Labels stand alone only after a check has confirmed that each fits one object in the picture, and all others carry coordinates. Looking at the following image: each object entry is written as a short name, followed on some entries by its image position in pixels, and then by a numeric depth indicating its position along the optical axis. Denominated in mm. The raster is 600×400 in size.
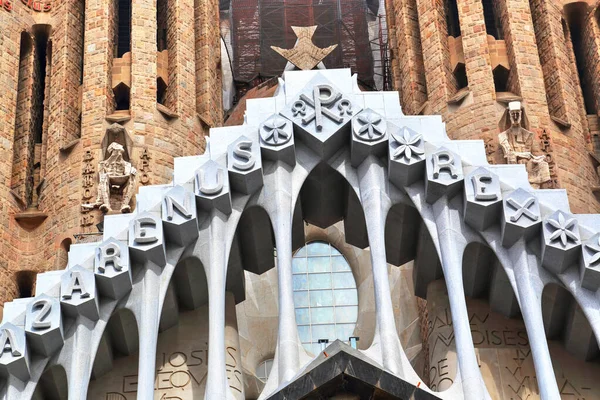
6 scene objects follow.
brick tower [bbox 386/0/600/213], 32469
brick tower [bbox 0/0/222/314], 31641
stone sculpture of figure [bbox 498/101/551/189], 31203
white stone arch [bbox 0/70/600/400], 26656
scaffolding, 40062
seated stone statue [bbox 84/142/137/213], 31062
